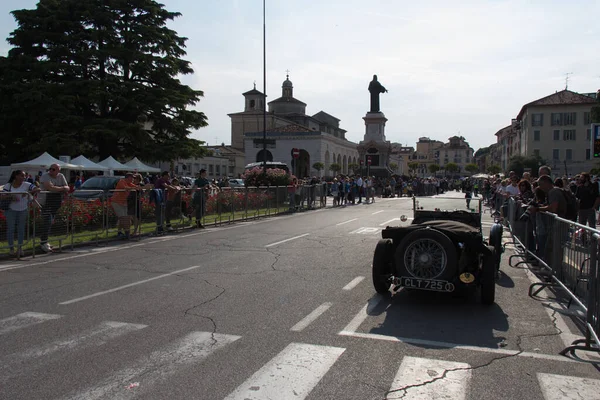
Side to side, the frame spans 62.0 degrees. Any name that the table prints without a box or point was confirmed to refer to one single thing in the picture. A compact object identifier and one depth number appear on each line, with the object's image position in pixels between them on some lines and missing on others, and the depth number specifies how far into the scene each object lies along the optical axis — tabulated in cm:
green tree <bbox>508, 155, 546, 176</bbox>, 6819
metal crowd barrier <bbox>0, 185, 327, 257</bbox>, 1104
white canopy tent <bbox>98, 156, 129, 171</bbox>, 2873
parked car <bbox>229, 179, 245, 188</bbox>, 4085
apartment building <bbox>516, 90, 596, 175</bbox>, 7425
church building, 8438
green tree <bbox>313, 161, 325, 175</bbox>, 8025
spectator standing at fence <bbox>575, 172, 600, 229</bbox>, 1252
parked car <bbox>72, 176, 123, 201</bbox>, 2084
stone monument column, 5941
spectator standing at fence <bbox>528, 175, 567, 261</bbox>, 905
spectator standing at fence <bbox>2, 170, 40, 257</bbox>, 1031
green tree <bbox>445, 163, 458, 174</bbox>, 13015
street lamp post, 2885
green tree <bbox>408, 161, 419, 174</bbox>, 13212
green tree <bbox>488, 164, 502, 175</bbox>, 9619
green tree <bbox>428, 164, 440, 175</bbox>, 13550
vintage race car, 631
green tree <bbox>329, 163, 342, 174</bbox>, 8600
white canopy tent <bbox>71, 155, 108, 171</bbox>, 2734
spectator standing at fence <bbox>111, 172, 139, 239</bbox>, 1337
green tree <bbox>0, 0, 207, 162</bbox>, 3084
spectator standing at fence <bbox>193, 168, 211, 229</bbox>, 1698
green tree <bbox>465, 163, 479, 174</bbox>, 12975
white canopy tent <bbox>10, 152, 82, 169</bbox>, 2507
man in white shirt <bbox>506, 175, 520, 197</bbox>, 1789
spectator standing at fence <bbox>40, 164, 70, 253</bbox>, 1116
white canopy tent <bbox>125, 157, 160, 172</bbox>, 3025
